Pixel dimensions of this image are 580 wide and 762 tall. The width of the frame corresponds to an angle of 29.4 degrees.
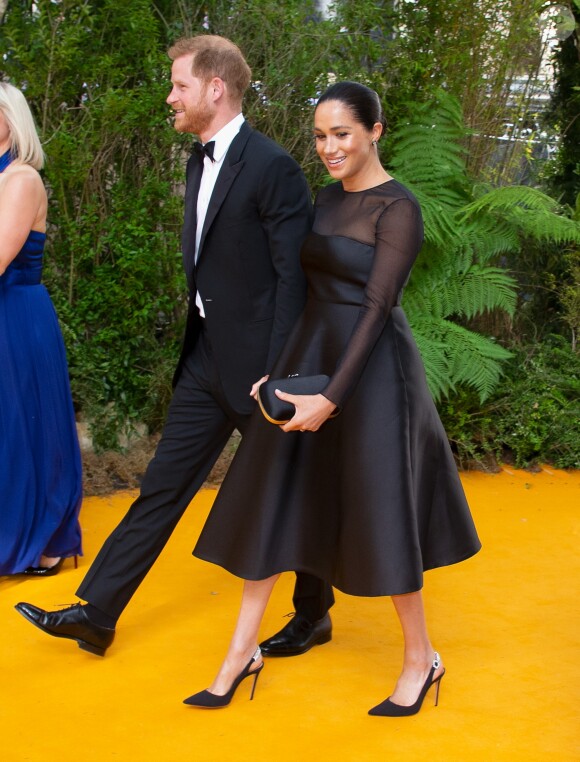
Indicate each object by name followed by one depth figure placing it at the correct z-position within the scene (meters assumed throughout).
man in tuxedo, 3.66
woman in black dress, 3.31
